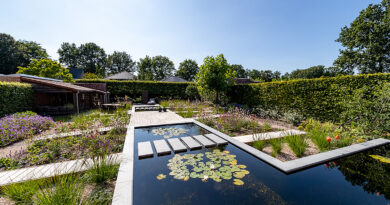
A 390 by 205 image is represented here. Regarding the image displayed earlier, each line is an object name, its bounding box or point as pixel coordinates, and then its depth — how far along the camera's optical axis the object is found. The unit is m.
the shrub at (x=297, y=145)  3.34
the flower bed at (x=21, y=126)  4.35
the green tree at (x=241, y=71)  60.42
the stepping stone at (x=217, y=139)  4.05
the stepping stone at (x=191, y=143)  3.74
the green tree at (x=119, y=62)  42.91
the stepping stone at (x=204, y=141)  3.91
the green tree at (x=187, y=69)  44.59
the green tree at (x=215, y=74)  10.87
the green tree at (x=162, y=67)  42.59
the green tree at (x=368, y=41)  15.16
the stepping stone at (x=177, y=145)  3.59
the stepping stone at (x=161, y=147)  3.43
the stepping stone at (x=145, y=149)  3.30
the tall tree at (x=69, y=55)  39.22
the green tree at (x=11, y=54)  23.66
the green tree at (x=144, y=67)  38.50
